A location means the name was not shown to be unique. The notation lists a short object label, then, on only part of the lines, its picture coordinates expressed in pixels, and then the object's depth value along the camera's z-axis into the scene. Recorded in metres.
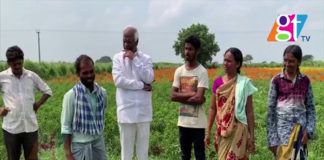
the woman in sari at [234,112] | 3.50
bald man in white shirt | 3.93
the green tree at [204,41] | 52.16
